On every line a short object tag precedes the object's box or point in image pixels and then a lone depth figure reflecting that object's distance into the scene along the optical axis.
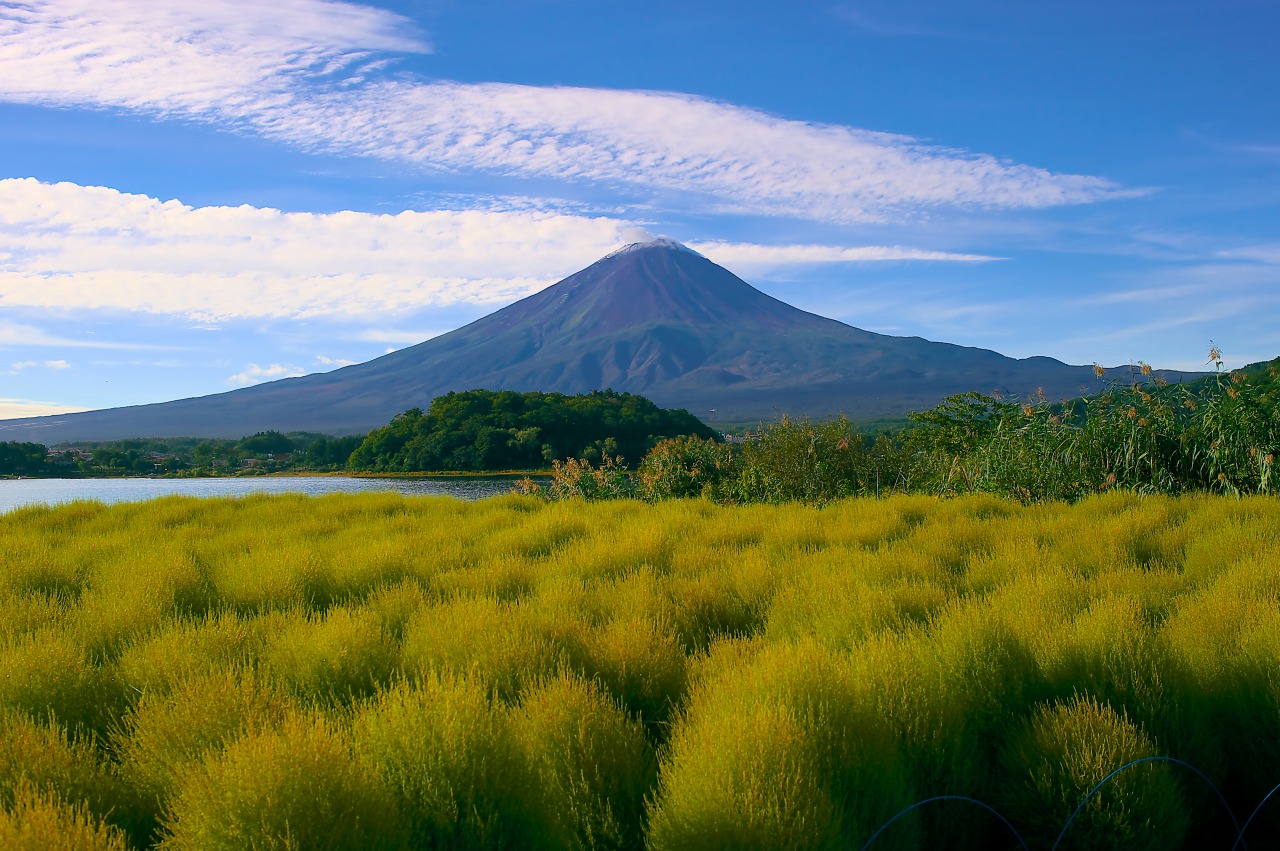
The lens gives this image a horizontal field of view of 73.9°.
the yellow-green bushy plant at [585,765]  2.85
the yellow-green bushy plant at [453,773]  2.74
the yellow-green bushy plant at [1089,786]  3.03
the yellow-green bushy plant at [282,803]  2.39
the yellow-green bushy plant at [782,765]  2.55
